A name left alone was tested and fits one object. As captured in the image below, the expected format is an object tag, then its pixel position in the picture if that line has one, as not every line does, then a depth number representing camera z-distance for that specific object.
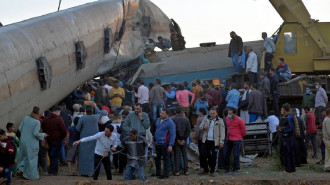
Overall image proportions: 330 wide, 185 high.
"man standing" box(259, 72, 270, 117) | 23.81
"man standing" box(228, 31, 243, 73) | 27.67
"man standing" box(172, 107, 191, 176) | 16.48
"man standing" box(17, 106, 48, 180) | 15.58
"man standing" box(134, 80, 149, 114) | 23.27
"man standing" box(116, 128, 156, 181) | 15.09
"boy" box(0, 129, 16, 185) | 14.30
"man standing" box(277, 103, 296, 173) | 16.78
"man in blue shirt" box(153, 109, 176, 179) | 15.99
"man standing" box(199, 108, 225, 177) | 16.39
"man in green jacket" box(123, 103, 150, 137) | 16.31
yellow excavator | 27.97
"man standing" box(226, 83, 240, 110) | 22.42
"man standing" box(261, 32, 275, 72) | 26.83
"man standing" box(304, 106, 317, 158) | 19.55
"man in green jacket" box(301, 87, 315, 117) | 24.39
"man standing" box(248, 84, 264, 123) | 22.27
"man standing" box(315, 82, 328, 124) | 23.61
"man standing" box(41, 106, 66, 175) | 16.48
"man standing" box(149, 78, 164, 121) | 23.02
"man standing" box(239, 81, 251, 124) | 22.51
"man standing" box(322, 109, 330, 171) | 17.08
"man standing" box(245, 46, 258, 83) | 25.67
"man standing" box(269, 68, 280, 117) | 23.91
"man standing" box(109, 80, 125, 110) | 22.52
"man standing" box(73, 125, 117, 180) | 15.01
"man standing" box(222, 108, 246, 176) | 16.69
